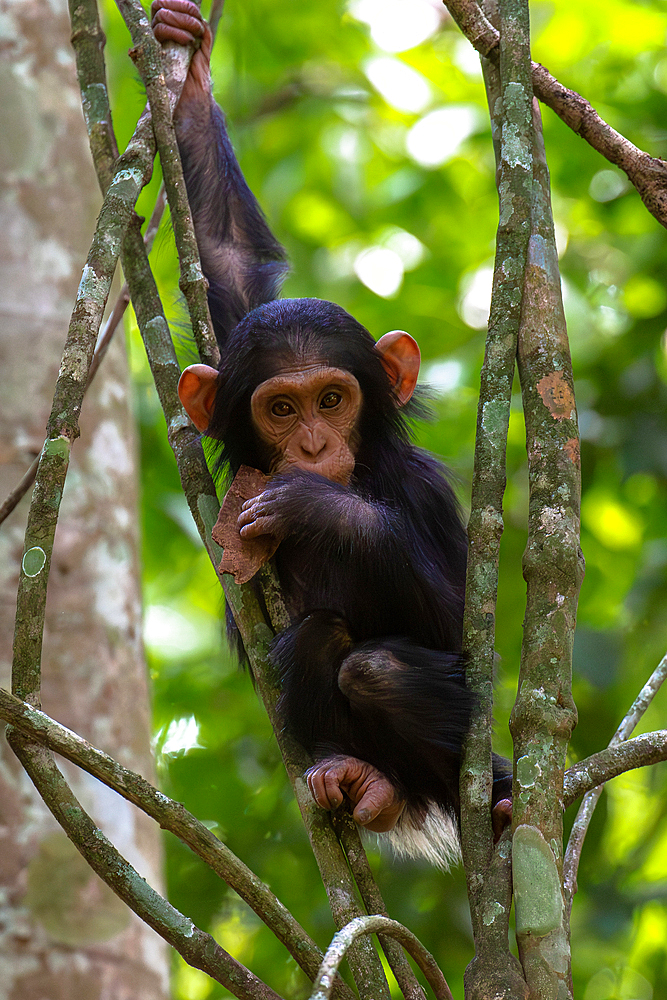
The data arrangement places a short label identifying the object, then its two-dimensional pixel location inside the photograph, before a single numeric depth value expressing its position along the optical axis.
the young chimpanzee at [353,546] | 5.99
